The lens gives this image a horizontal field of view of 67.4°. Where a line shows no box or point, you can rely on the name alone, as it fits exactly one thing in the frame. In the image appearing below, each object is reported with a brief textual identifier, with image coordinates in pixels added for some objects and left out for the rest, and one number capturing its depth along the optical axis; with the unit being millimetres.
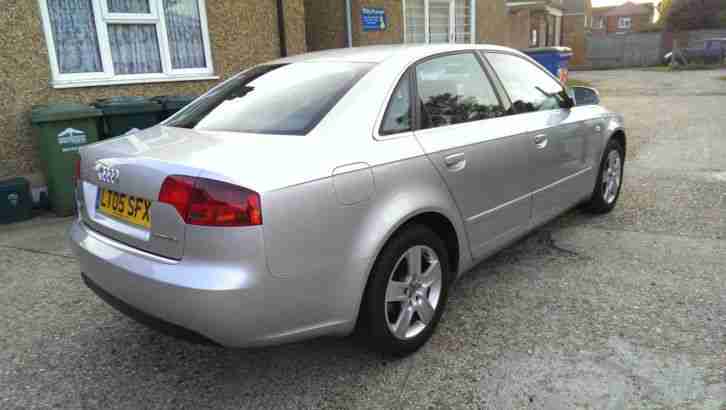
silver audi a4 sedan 2113
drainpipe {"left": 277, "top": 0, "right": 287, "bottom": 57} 8258
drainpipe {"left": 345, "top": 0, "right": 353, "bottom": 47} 10352
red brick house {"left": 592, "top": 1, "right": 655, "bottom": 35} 51000
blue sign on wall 10445
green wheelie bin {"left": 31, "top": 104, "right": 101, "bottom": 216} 5500
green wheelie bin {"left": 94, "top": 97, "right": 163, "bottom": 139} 5922
